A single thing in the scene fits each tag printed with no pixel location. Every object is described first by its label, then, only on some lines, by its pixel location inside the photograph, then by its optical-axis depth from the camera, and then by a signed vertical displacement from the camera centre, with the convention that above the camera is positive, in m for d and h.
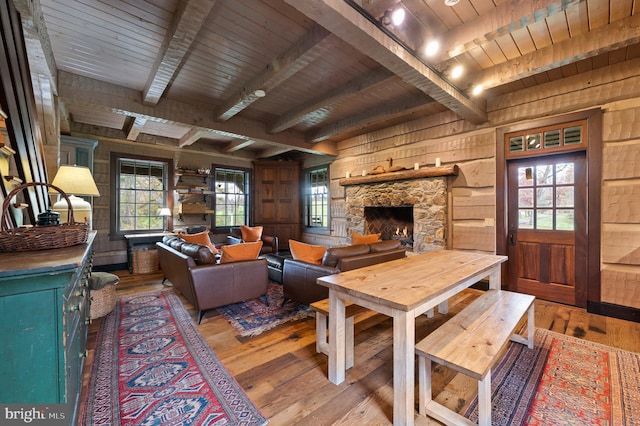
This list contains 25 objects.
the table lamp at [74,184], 2.43 +0.26
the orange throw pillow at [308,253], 3.04 -0.51
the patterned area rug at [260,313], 2.70 -1.20
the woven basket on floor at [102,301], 2.82 -0.99
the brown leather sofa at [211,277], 2.77 -0.76
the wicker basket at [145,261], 4.85 -0.94
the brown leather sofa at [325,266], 2.79 -0.63
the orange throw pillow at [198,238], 3.80 -0.41
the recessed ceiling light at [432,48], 2.27 +1.41
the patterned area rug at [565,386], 1.56 -1.25
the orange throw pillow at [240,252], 3.05 -0.50
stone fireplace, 4.30 -0.03
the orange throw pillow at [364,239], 3.67 -0.43
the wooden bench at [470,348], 1.38 -0.81
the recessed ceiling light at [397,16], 1.87 +1.39
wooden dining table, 1.45 -0.53
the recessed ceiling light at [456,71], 2.72 +1.42
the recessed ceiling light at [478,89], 3.09 +1.40
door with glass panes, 3.24 -0.28
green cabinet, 0.93 -0.43
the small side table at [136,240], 4.91 -0.55
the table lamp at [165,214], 5.43 -0.08
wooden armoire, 7.04 +0.28
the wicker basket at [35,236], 1.22 -0.12
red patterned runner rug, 1.54 -1.20
